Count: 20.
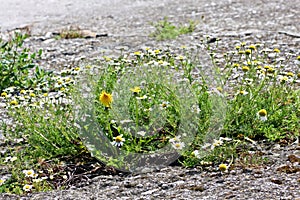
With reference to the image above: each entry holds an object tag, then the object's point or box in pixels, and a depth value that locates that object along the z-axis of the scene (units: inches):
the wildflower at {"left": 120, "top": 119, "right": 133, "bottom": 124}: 277.2
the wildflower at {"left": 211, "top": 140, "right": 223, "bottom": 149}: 273.5
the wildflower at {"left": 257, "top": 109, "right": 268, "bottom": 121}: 271.9
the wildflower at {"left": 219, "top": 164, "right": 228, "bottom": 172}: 261.3
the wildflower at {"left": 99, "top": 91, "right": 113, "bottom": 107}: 269.0
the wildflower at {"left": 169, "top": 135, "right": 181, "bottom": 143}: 276.0
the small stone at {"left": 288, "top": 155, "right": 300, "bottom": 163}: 263.9
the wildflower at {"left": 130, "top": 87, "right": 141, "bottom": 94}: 276.0
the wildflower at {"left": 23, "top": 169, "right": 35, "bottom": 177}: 276.9
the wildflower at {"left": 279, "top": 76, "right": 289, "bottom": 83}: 299.3
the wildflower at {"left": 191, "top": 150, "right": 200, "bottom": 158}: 272.4
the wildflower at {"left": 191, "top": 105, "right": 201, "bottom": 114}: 284.5
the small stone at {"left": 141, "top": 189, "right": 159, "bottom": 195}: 249.8
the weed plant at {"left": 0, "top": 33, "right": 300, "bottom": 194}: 282.2
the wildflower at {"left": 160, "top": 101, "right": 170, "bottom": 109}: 283.1
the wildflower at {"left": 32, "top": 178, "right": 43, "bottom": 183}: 273.9
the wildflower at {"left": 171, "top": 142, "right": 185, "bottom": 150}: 274.5
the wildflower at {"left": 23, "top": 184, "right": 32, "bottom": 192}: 272.1
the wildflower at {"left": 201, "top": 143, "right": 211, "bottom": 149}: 278.1
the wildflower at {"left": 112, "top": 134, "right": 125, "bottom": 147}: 267.7
